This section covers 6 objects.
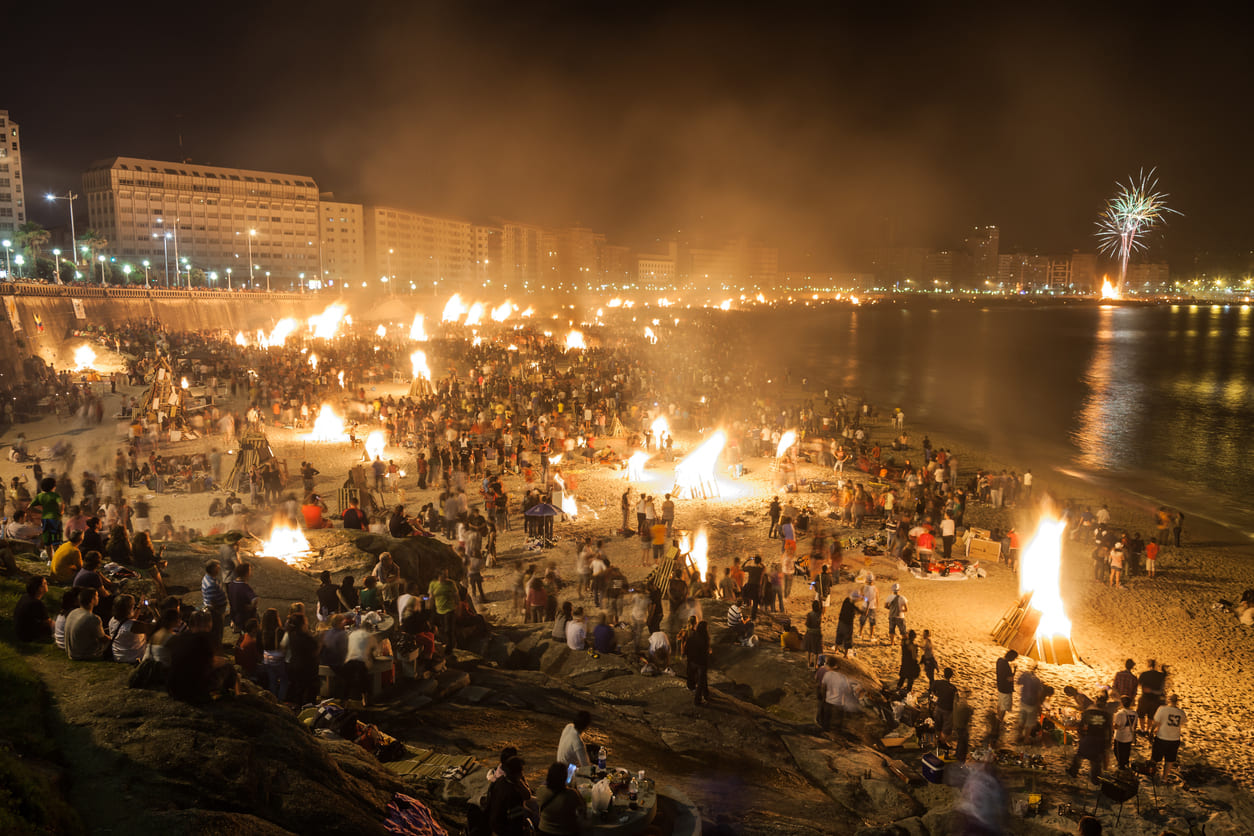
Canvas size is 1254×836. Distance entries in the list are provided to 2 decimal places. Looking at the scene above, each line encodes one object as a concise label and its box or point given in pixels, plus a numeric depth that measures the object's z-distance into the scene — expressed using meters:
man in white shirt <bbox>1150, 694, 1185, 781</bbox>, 9.54
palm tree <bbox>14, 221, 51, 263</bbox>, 78.68
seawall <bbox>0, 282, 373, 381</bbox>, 40.19
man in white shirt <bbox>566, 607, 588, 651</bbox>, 10.87
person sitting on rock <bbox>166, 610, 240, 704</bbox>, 5.55
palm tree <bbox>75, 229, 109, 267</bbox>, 83.62
